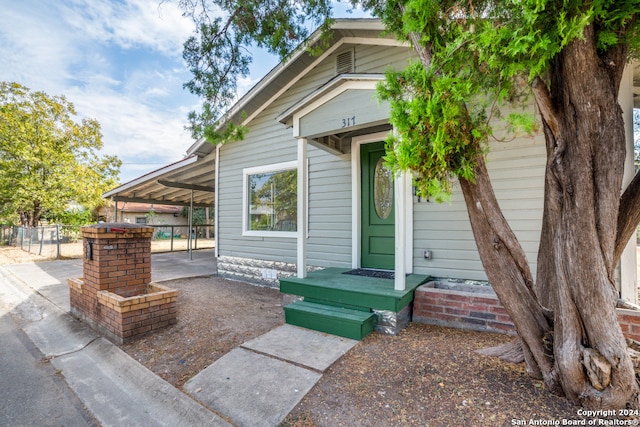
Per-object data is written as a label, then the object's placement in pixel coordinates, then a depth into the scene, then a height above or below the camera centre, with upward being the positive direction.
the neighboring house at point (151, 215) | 22.37 +0.54
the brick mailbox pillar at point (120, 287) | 3.12 -0.84
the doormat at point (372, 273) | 4.02 -0.80
